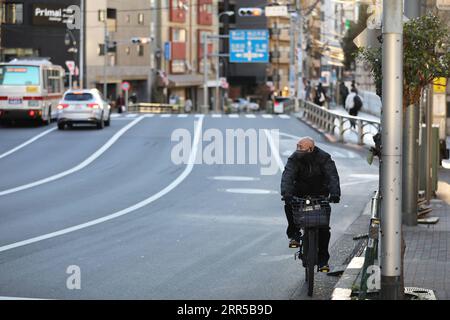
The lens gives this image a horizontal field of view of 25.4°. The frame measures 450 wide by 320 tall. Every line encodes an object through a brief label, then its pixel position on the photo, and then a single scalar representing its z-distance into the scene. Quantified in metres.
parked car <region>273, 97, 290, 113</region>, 59.18
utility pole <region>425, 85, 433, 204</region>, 18.98
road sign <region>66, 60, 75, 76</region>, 68.61
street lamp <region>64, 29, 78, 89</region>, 76.62
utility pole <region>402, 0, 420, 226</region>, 16.05
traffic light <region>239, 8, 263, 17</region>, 61.22
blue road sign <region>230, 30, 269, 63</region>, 80.12
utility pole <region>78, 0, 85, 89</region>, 75.50
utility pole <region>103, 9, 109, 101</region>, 77.09
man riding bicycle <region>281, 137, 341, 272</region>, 11.29
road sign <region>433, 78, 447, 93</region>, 23.08
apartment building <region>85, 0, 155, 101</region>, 80.19
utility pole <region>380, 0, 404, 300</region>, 9.34
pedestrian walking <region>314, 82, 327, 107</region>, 50.44
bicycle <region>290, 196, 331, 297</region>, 11.02
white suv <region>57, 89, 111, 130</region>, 39.59
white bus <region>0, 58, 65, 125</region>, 41.06
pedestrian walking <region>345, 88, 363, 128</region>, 39.88
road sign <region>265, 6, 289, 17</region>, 51.91
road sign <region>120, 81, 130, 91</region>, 77.44
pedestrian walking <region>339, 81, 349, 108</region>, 50.19
